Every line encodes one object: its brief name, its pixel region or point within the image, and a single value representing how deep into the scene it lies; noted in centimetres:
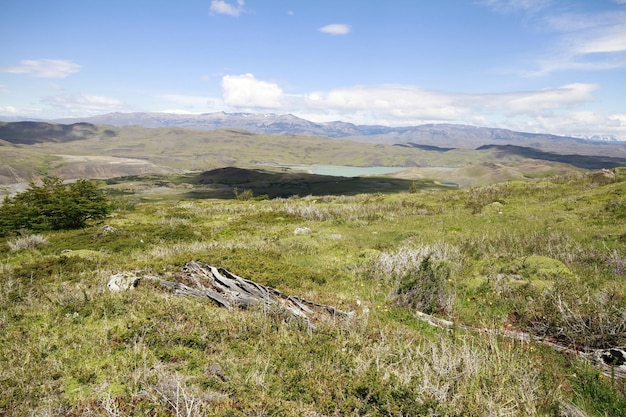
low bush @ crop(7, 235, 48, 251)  1988
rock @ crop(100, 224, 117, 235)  2312
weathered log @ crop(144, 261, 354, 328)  980
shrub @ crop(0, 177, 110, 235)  2619
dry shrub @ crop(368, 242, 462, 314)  1117
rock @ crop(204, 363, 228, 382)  651
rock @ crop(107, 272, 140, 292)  1097
